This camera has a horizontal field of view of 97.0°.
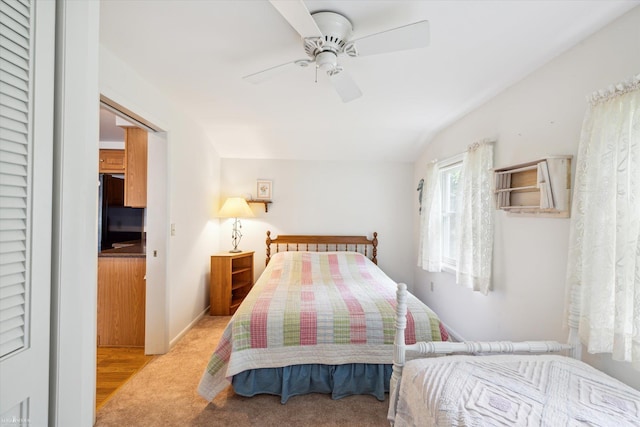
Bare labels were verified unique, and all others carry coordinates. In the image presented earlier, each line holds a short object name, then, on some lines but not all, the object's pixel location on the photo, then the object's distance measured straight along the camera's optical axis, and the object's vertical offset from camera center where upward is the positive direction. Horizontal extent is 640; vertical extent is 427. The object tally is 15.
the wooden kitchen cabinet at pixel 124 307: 2.71 -0.93
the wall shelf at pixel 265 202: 4.11 +0.15
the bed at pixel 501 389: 1.01 -0.70
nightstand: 3.56 -0.93
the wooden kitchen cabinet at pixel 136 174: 2.77 +0.36
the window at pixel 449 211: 3.21 +0.04
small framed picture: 4.19 +0.34
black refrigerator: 3.26 -0.08
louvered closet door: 0.72 +0.01
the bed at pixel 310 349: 1.90 -0.93
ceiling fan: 1.23 +0.86
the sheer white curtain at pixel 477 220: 2.35 -0.04
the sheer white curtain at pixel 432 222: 3.32 -0.09
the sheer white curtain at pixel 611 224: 1.25 -0.03
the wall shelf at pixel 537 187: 1.68 +0.19
